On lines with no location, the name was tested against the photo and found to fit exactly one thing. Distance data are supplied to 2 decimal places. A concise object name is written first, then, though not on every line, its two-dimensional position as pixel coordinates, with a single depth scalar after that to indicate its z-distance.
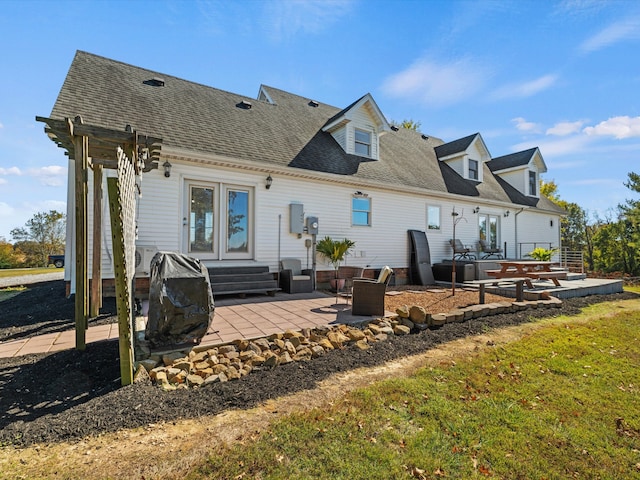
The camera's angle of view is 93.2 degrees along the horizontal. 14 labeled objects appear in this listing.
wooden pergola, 3.66
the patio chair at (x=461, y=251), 12.40
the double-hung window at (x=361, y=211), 10.27
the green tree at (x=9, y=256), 21.76
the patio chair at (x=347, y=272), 9.73
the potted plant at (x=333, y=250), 8.81
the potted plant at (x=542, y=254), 11.30
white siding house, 7.42
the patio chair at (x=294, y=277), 8.12
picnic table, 9.01
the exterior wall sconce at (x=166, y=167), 7.16
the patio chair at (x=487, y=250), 13.22
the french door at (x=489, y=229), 13.83
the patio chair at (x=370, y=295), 5.54
